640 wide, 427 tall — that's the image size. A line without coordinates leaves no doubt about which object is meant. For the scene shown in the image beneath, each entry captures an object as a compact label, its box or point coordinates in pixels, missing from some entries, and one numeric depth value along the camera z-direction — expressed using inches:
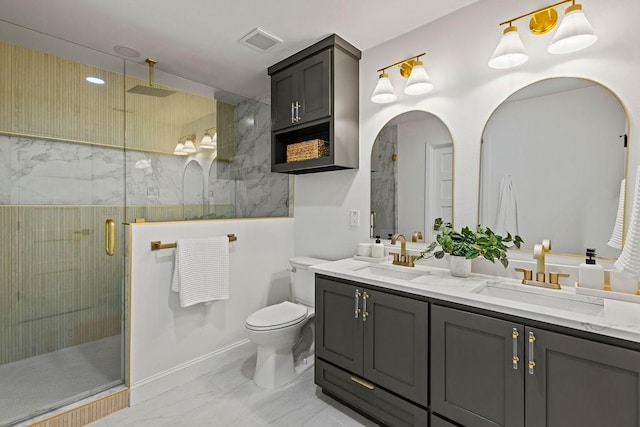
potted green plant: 64.1
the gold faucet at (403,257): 80.5
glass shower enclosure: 78.7
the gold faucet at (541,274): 59.3
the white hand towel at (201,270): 85.1
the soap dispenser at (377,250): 87.6
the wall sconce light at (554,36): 54.9
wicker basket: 93.0
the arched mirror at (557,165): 57.9
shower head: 90.2
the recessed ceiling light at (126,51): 90.8
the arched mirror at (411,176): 79.7
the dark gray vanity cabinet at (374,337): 60.9
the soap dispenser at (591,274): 54.4
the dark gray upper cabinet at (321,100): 87.4
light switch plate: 97.0
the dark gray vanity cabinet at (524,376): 41.8
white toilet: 83.0
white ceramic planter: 68.9
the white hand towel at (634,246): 42.6
